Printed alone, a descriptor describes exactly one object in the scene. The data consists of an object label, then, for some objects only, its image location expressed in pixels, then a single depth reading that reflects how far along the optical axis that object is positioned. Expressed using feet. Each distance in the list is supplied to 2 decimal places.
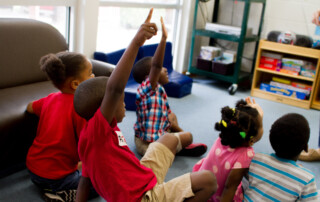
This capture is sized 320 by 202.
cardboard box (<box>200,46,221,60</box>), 13.79
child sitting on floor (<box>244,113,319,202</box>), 4.53
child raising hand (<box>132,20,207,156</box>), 7.18
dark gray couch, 6.01
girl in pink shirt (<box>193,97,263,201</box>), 4.90
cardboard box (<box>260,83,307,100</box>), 12.71
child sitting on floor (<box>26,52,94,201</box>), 5.69
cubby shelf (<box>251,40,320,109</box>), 12.29
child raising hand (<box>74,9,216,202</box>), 4.08
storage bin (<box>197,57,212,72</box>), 13.91
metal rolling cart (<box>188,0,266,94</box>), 12.85
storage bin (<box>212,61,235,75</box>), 13.45
